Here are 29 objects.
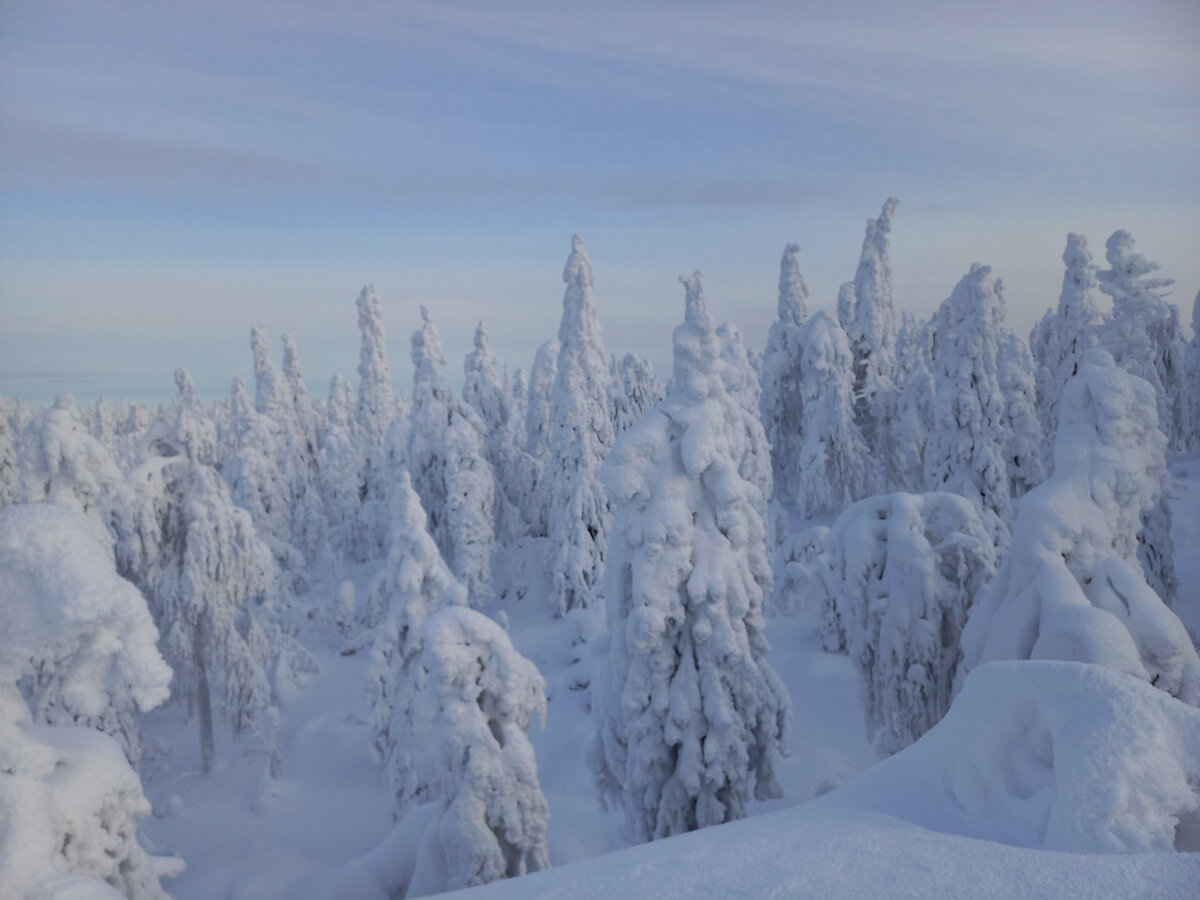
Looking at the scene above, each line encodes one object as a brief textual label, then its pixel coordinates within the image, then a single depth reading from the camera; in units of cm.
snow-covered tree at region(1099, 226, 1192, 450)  1773
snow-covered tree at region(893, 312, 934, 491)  3231
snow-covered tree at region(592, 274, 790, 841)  1112
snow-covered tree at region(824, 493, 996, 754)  1220
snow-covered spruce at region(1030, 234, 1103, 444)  2375
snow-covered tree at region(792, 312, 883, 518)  3291
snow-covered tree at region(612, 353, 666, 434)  3372
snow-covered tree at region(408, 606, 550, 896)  915
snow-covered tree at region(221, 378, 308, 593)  3091
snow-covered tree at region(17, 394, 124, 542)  1396
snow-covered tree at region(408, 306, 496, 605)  2967
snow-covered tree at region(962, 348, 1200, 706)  862
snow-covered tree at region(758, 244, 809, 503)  3722
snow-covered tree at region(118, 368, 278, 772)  1841
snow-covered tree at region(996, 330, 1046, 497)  2397
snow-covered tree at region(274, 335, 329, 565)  4022
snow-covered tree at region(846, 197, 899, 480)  3491
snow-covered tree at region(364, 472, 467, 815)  1448
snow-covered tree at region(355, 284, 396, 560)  4156
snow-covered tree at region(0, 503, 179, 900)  450
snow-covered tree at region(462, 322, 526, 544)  3481
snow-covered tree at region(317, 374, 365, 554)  4334
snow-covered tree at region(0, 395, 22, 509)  1970
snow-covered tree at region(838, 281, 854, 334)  3659
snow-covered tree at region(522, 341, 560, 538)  3459
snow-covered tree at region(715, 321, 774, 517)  2766
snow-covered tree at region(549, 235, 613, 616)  2817
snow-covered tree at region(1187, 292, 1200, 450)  3397
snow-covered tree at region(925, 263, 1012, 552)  2272
